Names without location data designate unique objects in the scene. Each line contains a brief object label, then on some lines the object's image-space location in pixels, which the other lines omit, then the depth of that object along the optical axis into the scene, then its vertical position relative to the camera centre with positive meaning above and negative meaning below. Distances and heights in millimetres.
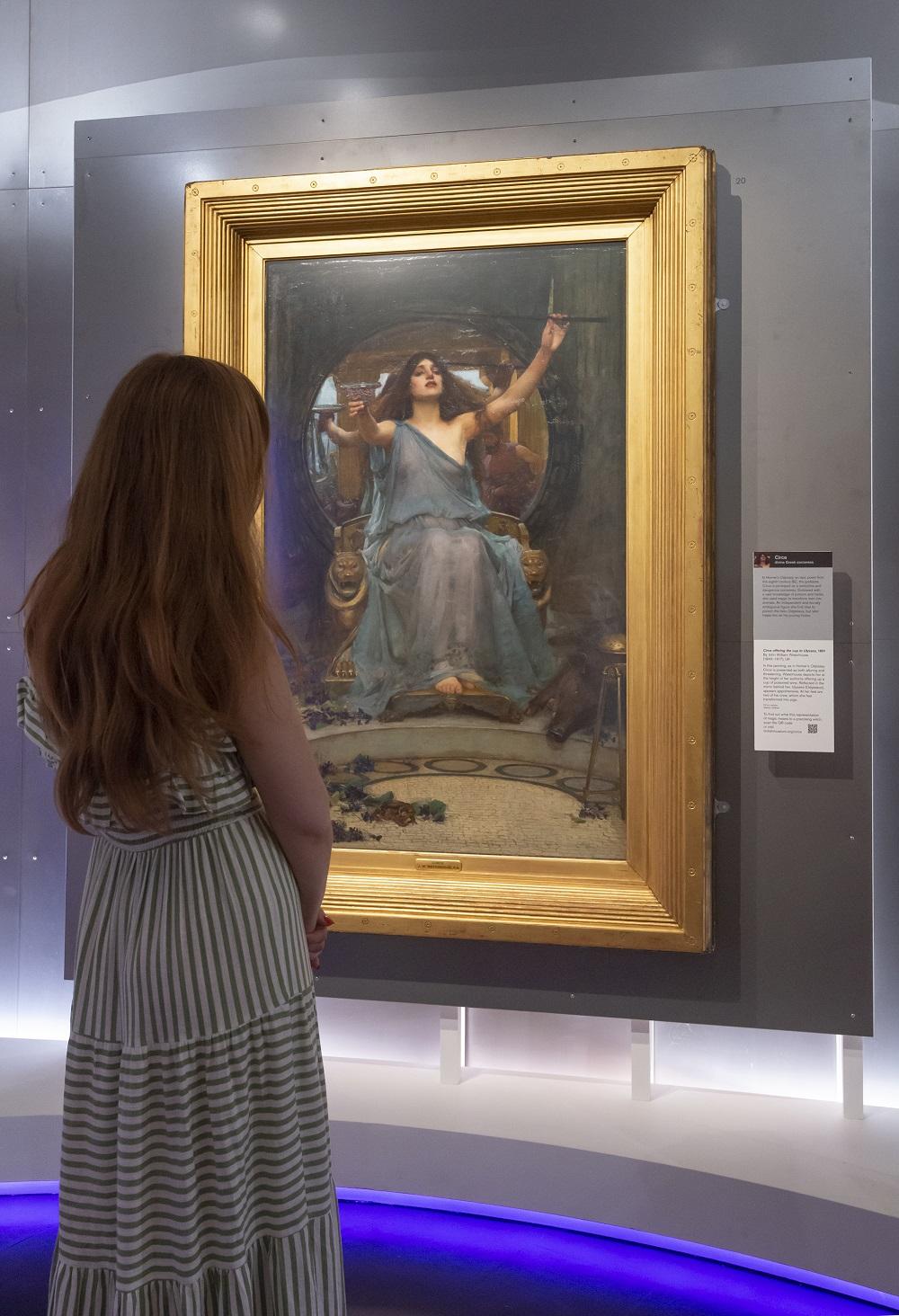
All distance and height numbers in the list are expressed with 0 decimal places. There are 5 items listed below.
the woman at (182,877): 1710 -376
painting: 3416 +539
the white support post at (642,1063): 3527 -1361
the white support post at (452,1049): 3662 -1364
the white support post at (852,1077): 3389 -1359
